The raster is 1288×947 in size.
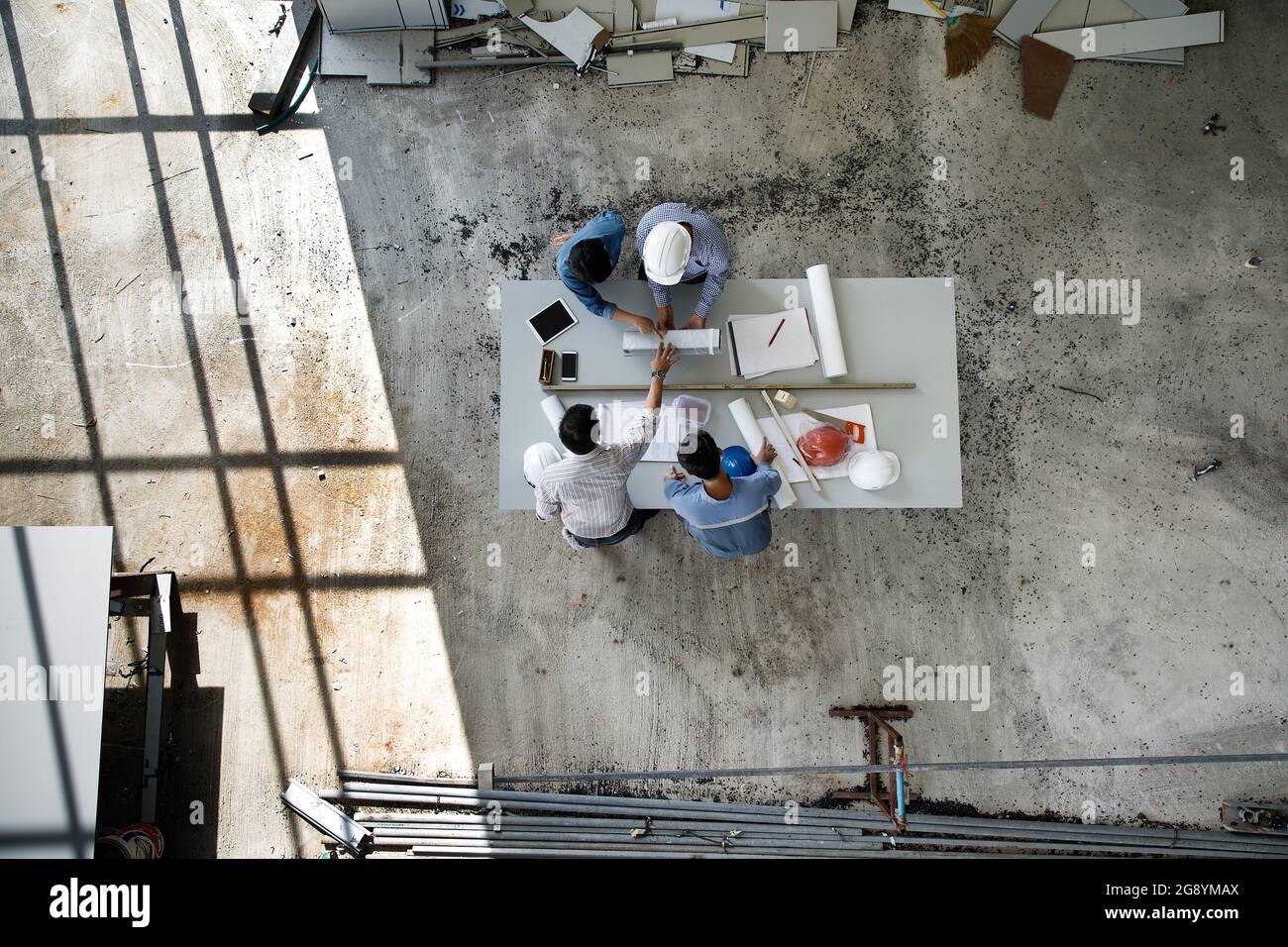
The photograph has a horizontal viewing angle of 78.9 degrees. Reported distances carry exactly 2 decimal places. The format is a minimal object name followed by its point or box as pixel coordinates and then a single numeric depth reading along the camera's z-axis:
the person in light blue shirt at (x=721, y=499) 2.99
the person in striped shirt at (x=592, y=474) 3.11
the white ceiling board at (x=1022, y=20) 4.55
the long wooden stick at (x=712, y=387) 3.43
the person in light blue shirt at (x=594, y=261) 3.29
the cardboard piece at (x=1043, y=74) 4.56
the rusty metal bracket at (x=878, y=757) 3.89
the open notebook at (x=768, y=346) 3.46
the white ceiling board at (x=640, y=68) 4.61
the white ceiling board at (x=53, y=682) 3.44
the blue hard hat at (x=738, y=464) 3.27
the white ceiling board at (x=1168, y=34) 4.52
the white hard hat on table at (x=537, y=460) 3.37
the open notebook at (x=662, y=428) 3.38
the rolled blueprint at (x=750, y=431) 3.40
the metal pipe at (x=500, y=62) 4.62
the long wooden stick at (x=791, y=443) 3.39
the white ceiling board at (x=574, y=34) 4.60
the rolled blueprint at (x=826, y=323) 3.43
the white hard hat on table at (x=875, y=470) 3.30
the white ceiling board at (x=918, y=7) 4.63
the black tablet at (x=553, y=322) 3.52
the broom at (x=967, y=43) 4.61
